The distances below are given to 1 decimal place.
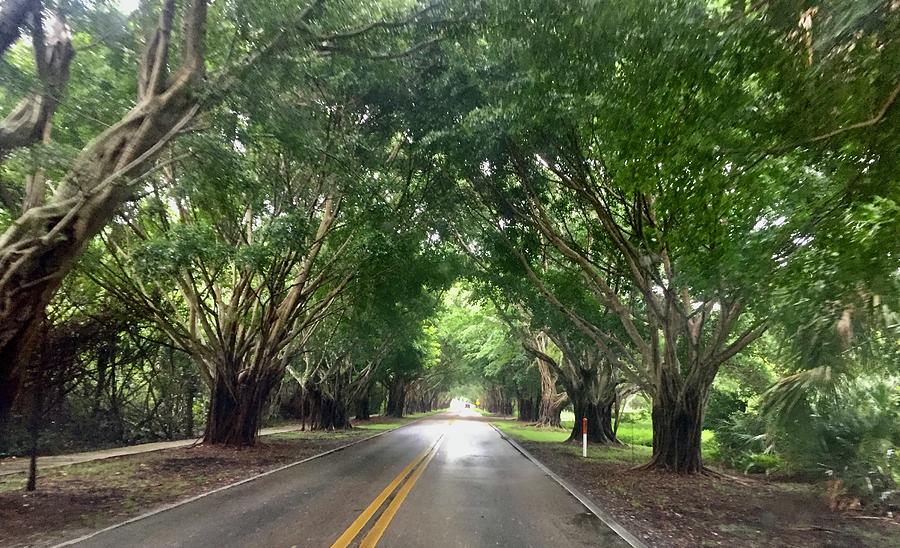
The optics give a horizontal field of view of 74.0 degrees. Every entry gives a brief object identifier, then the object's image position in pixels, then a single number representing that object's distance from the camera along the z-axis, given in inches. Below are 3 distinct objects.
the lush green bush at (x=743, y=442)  551.3
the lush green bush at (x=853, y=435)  351.6
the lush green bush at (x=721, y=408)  716.0
